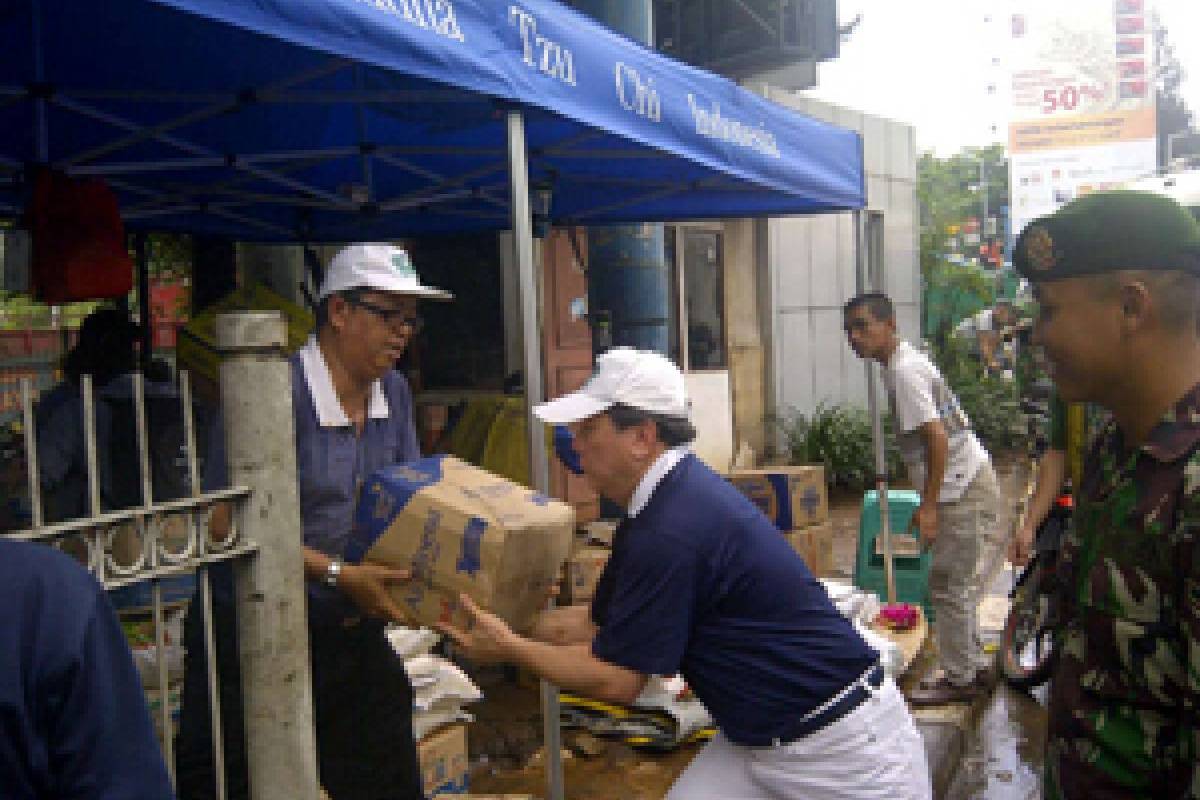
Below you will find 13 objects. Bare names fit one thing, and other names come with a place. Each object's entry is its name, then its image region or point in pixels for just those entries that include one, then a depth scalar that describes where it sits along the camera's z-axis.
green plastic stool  6.10
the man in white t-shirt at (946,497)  4.79
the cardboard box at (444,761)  3.65
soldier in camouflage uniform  1.54
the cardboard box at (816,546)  6.46
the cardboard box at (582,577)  5.20
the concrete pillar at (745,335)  10.69
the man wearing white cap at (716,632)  2.21
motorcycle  3.98
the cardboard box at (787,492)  6.39
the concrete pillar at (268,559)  1.67
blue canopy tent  2.81
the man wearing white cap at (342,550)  2.54
